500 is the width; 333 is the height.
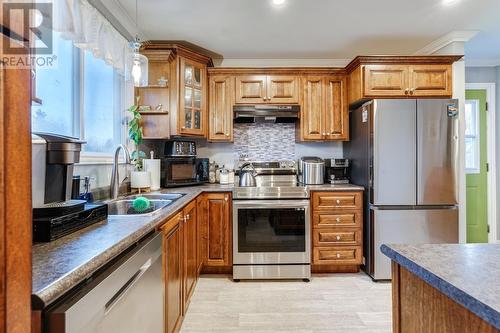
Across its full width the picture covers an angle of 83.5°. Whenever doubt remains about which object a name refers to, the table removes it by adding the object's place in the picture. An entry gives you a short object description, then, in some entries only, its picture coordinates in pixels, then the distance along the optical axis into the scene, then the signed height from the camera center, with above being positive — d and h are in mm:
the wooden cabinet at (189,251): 2035 -672
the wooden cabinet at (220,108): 3229 +684
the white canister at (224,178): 3293 -125
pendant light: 1781 +675
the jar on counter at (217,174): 3487 -89
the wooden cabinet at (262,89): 3223 +902
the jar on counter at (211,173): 3456 -70
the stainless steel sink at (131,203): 1807 -254
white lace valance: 1488 +887
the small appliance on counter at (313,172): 3176 -55
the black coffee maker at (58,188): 1009 -88
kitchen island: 559 -269
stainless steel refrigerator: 2701 -38
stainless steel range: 2771 -715
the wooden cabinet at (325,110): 3256 +665
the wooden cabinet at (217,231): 2832 -641
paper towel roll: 2658 -14
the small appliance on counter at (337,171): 3330 -47
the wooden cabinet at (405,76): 2867 +934
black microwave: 2874 -38
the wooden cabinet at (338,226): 2867 -602
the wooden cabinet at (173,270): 1552 -619
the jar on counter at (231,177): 3328 -115
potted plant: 2451 +96
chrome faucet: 1955 -103
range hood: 3236 +645
